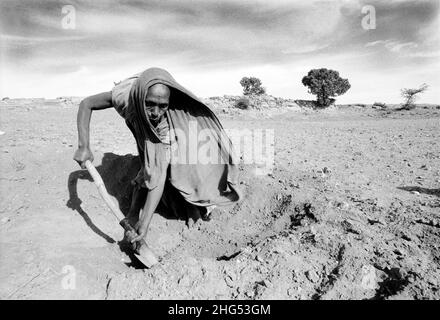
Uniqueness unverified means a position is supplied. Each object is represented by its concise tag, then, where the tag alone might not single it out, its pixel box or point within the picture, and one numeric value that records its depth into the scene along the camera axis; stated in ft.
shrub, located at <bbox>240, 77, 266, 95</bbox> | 88.70
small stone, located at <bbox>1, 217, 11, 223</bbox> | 9.24
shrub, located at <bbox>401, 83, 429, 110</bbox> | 63.16
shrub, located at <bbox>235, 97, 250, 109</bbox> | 53.78
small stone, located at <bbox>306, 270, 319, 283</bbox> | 6.57
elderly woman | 7.86
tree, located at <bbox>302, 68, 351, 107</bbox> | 73.92
